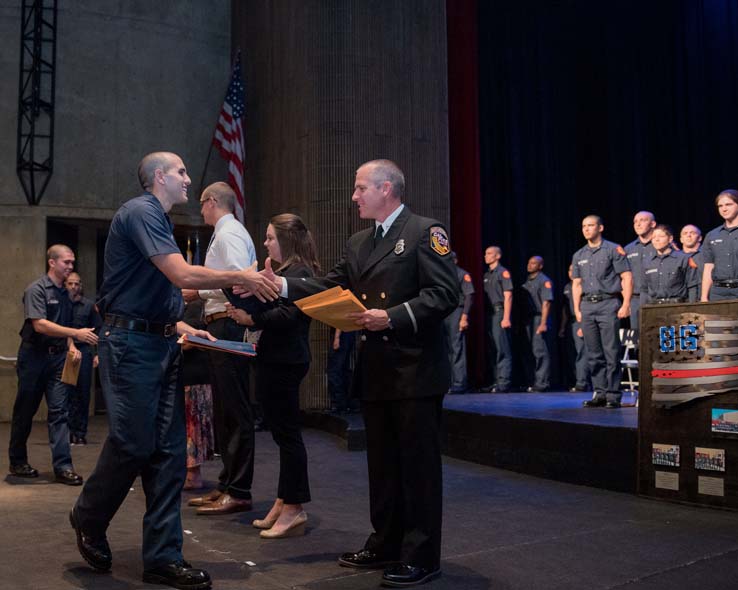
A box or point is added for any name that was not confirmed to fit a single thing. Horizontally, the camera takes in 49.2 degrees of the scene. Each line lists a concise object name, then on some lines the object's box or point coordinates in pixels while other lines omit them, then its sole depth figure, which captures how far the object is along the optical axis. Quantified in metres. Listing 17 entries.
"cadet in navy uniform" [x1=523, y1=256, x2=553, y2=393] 9.80
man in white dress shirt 4.16
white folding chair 8.75
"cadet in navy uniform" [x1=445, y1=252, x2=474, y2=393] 9.50
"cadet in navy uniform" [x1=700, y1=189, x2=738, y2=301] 6.12
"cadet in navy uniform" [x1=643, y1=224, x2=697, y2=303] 7.03
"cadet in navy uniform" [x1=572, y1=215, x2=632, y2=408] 6.71
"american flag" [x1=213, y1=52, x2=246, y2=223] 9.34
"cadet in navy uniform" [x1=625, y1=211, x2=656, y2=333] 7.36
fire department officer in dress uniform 2.96
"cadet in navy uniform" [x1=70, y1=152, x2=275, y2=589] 2.96
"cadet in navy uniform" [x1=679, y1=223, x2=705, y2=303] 6.84
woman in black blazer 3.72
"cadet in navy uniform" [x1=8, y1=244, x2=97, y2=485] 5.31
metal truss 9.46
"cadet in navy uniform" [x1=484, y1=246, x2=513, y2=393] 9.84
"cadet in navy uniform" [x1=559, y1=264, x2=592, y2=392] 8.52
